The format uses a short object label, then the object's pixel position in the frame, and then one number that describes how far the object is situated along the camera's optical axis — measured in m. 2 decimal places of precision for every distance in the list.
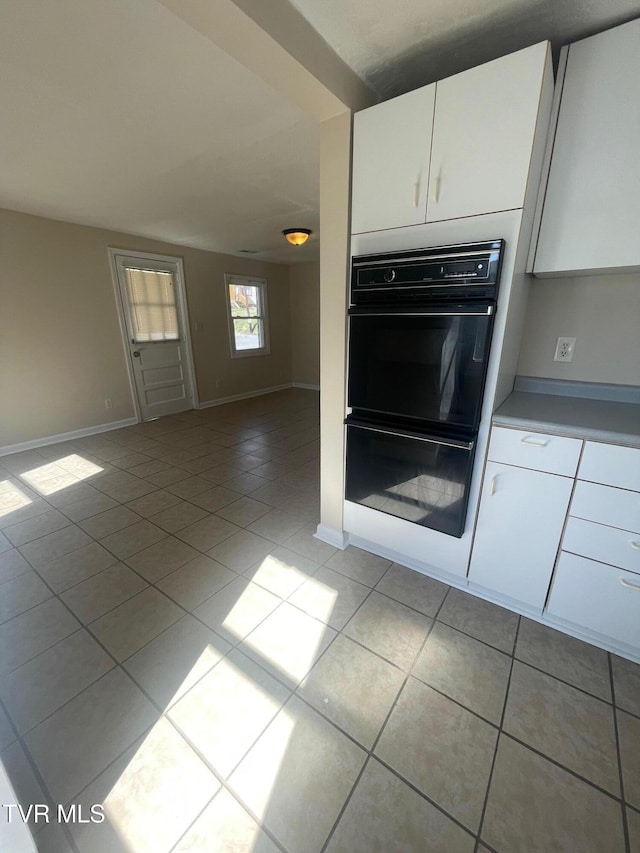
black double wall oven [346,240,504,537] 1.36
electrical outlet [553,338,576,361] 1.74
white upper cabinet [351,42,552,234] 1.19
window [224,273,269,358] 5.70
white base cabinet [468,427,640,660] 1.29
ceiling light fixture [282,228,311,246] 3.86
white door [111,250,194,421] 4.30
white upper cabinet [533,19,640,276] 1.22
